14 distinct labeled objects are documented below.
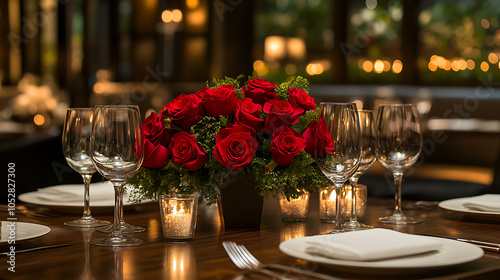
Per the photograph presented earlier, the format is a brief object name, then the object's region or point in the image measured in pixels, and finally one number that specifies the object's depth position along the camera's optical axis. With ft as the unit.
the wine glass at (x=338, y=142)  6.06
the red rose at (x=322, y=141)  6.05
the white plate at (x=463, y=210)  6.76
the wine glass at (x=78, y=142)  6.62
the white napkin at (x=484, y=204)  6.83
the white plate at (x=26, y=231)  5.89
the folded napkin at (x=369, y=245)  5.38
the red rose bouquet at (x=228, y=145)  6.21
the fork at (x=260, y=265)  5.29
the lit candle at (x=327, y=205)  6.67
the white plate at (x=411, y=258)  5.33
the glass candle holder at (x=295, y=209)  6.70
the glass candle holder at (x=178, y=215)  6.04
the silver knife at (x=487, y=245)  5.89
